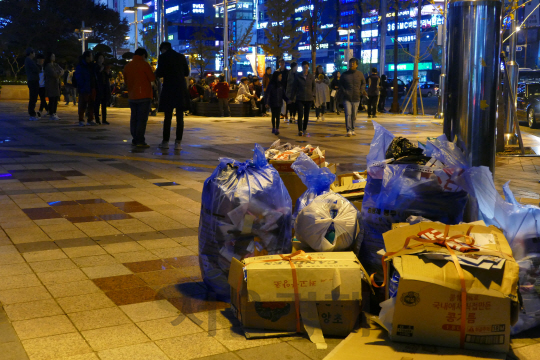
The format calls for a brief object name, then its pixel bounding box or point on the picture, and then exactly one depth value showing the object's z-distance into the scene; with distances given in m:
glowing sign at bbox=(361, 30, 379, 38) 99.04
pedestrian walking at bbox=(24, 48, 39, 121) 17.64
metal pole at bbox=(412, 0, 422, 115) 23.47
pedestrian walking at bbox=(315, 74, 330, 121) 20.73
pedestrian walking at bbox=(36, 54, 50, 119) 18.73
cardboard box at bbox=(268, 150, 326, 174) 5.39
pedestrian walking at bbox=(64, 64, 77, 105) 27.88
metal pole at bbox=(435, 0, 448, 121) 21.29
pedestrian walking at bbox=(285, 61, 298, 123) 14.80
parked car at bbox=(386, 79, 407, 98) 44.63
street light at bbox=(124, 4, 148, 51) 33.95
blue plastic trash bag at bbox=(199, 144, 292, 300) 3.84
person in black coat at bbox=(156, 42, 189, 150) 10.81
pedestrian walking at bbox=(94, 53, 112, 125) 16.03
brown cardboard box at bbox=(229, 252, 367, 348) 3.33
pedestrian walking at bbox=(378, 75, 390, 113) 26.74
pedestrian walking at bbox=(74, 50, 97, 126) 15.67
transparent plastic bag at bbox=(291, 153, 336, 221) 4.43
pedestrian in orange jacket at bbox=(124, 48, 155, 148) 11.23
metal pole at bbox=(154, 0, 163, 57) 23.44
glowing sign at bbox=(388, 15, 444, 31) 82.00
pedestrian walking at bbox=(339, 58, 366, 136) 14.41
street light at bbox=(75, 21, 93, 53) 44.69
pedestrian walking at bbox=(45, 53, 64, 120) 17.91
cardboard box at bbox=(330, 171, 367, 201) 4.69
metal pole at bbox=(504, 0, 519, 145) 12.56
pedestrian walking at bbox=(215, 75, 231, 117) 21.84
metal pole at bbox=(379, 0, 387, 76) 34.97
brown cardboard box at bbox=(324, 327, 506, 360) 3.07
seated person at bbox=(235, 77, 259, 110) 23.17
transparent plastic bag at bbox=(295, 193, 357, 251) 3.83
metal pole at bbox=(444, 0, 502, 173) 4.57
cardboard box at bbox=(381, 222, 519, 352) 3.05
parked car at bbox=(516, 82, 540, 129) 18.66
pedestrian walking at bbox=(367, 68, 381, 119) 22.28
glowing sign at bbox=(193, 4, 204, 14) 136.50
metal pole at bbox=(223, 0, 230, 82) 30.61
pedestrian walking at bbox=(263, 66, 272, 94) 22.31
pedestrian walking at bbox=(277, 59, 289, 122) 15.29
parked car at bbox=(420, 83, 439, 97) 50.50
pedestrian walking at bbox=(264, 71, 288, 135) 14.82
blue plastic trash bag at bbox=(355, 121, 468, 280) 3.87
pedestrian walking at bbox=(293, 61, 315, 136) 14.61
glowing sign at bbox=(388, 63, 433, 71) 91.62
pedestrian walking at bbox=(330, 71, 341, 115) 24.32
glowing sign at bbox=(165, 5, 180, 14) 144.26
